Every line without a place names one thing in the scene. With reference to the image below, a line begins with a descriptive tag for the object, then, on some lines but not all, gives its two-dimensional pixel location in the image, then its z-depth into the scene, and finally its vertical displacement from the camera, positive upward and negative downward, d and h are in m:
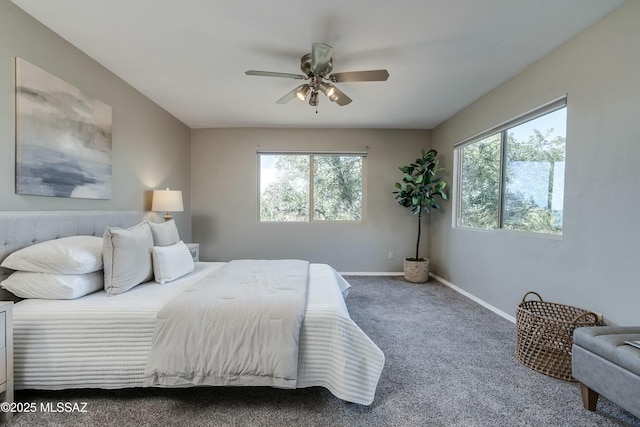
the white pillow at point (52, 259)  1.65 -0.36
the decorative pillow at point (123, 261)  1.84 -0.41
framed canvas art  1.87 +0.50
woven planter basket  4.06 -0.93
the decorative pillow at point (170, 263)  2.12 -0.49
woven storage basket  1.80 -0.89
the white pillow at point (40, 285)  1.65 -0.51
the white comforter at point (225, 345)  1.47 -0.77
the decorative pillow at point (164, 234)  2.38 -0.28
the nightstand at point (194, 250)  3.41 -0.58
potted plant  4.05 +0.27
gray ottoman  1.25 -0.77
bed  1.50 -0.82
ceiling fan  2.02 +1.06
